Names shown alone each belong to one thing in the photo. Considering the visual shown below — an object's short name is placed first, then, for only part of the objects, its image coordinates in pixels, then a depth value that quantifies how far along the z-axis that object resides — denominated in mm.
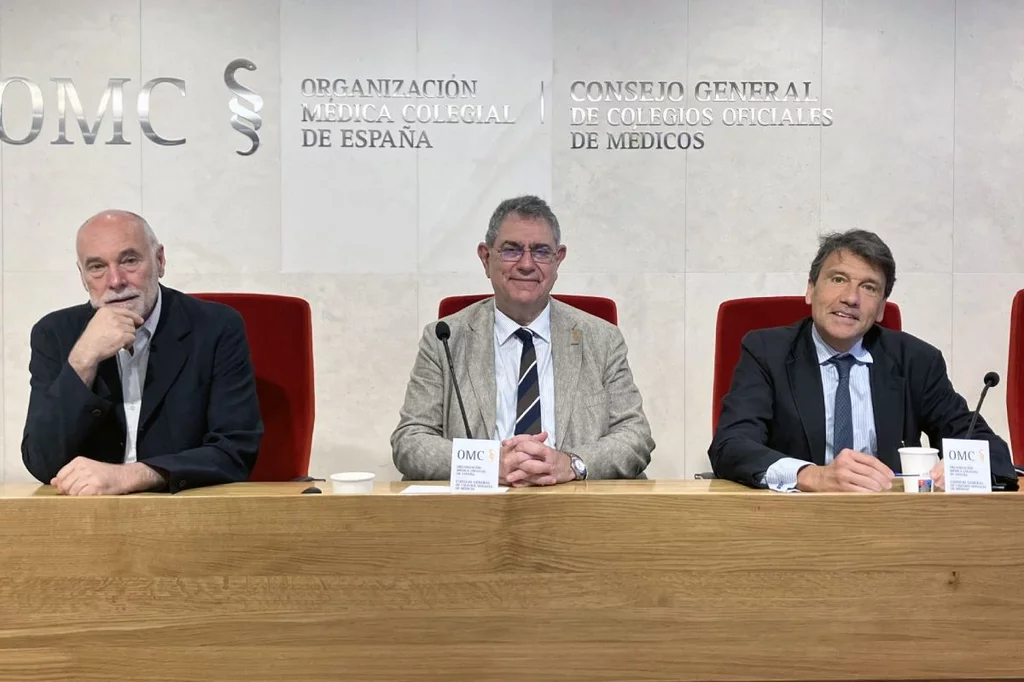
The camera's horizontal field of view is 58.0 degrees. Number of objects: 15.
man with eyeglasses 2559
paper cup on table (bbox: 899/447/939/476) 1861
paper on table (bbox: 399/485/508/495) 1744
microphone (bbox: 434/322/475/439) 2227
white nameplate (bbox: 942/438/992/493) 1784
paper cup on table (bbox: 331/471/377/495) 1836
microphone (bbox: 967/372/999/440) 1991
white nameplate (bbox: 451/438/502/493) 1829
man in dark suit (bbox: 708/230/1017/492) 2375
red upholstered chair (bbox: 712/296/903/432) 2910
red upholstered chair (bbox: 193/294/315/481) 2816
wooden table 1556
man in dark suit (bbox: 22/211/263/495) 2117
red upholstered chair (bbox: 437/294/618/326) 2949
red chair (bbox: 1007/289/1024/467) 3020
